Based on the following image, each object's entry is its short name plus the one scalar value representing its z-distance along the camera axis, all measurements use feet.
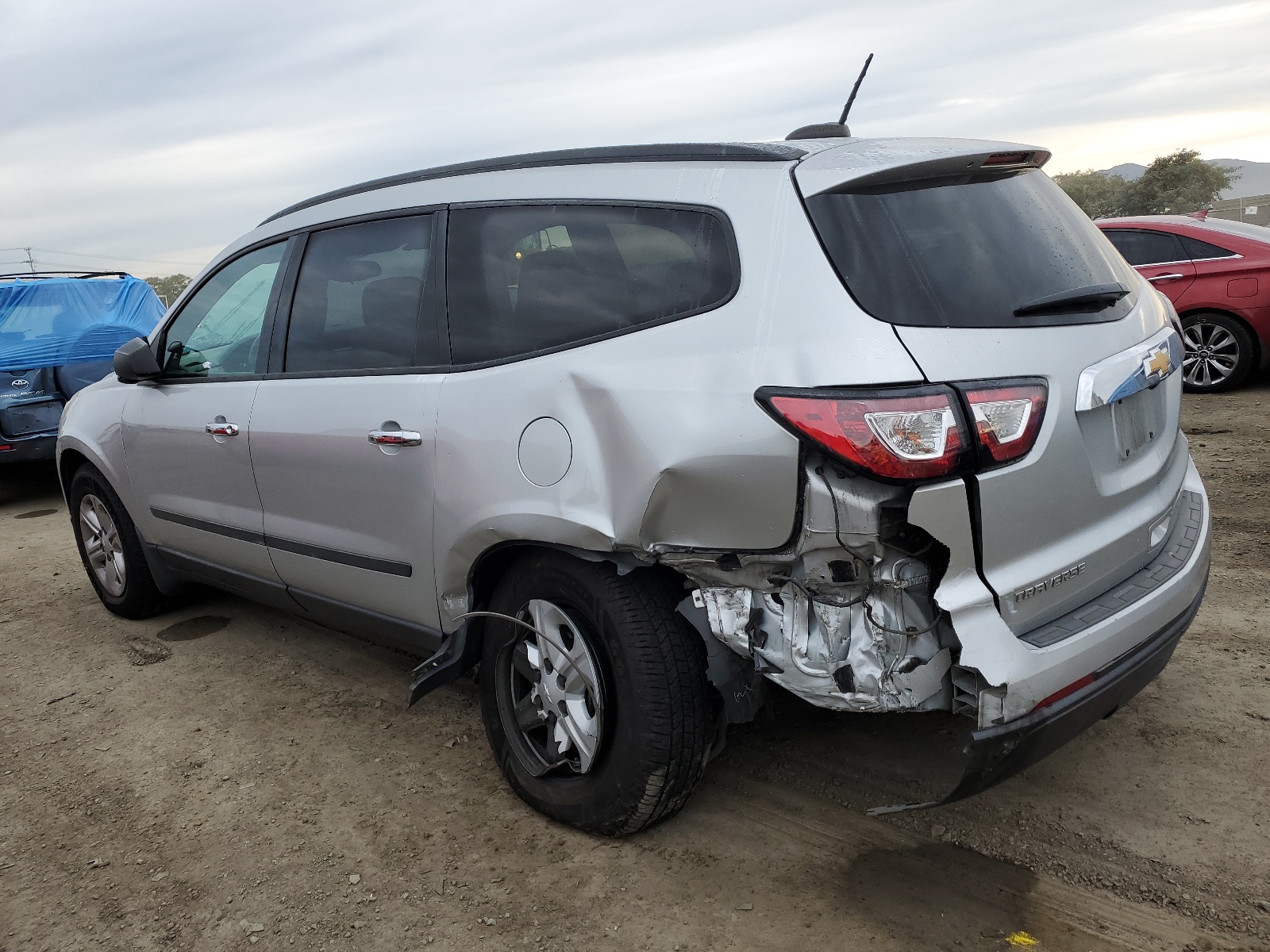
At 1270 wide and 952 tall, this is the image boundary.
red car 26.71
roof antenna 9.25
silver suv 7.02
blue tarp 26.89
